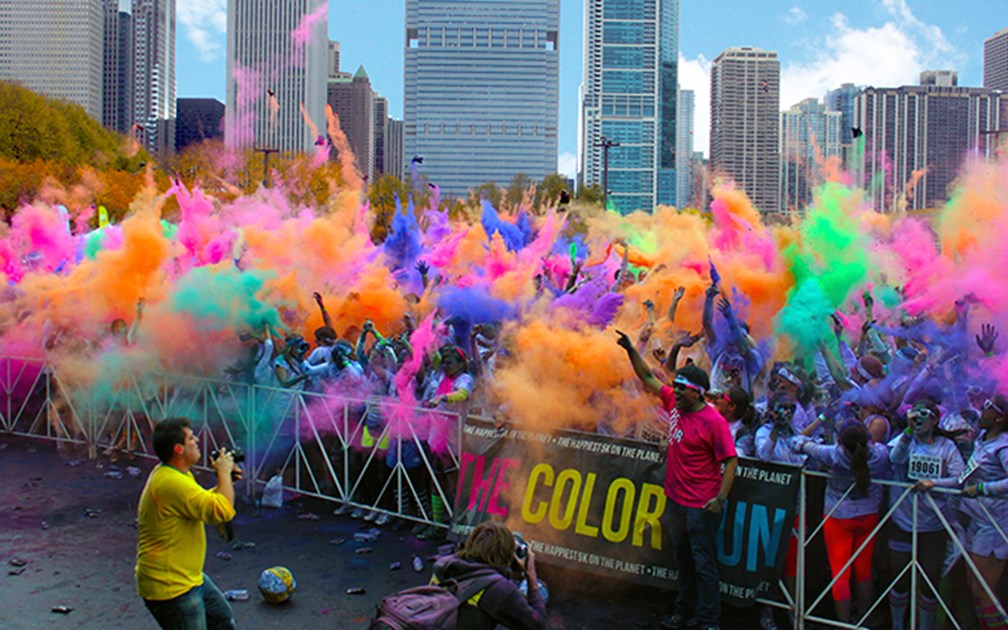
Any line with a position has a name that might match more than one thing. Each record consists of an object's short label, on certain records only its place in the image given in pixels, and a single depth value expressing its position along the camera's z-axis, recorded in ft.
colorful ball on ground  21.26
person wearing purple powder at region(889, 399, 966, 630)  18.66
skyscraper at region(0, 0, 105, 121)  632.38
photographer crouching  13.33
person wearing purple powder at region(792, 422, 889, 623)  19.26
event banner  19.70
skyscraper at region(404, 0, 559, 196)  594.24
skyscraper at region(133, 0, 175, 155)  385.33
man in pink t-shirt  18.90
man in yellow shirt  14.57
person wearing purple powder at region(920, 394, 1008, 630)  17.69
